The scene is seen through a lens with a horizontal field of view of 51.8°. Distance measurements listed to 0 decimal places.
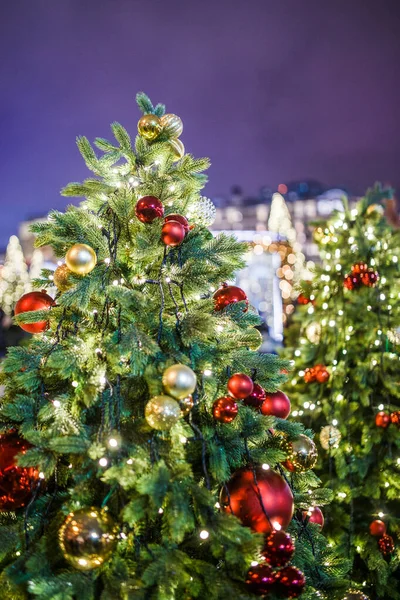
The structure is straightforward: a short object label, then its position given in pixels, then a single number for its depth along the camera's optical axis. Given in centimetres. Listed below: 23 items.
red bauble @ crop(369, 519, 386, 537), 282
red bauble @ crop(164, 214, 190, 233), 179
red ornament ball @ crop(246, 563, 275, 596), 129
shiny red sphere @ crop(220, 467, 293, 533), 148
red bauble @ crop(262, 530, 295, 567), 134
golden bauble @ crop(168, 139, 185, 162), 208
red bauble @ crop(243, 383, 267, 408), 178
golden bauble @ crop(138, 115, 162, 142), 202
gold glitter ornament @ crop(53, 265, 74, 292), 187
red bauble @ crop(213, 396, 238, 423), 152
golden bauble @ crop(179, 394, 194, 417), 156
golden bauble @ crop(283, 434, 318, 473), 188
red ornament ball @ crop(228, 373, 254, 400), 154
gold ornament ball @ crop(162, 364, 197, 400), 142
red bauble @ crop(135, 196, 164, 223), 175
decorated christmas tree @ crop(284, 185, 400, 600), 297
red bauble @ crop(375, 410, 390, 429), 304
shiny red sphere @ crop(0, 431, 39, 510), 154
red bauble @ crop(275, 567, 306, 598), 130
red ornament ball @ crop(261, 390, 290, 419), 211
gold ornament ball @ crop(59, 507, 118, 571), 125
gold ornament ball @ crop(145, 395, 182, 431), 139
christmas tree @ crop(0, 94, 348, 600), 133
